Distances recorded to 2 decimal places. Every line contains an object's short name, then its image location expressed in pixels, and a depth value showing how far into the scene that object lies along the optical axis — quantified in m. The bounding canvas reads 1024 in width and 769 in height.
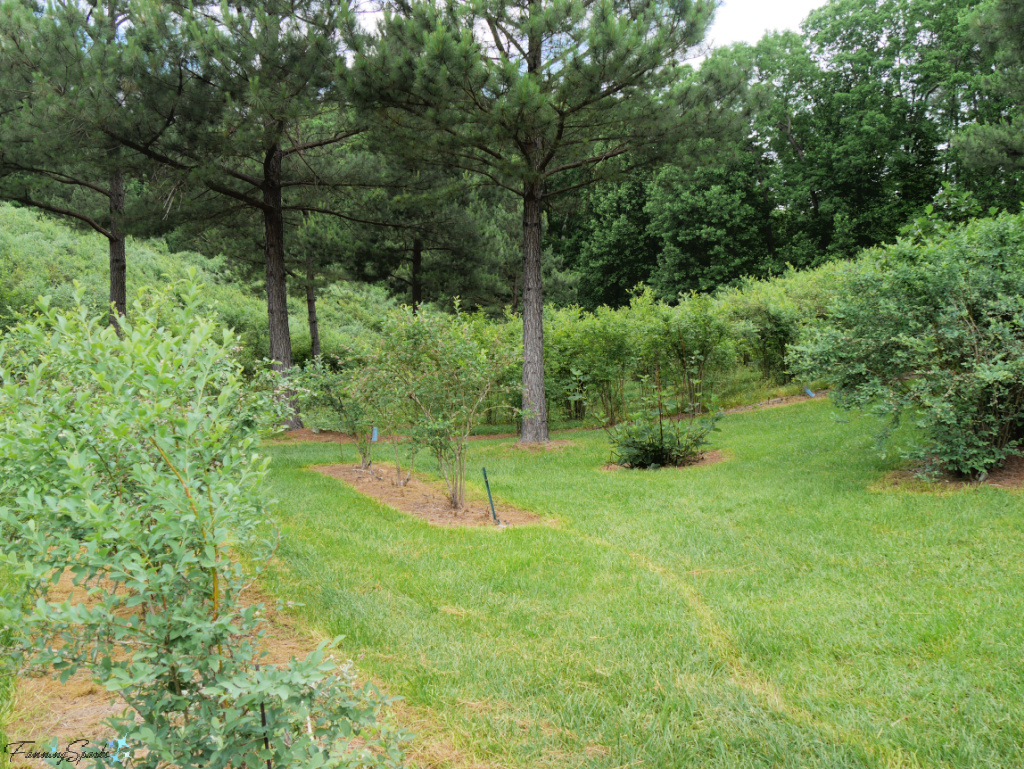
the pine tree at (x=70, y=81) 9.70
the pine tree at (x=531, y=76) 8.77
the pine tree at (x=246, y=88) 10.16
